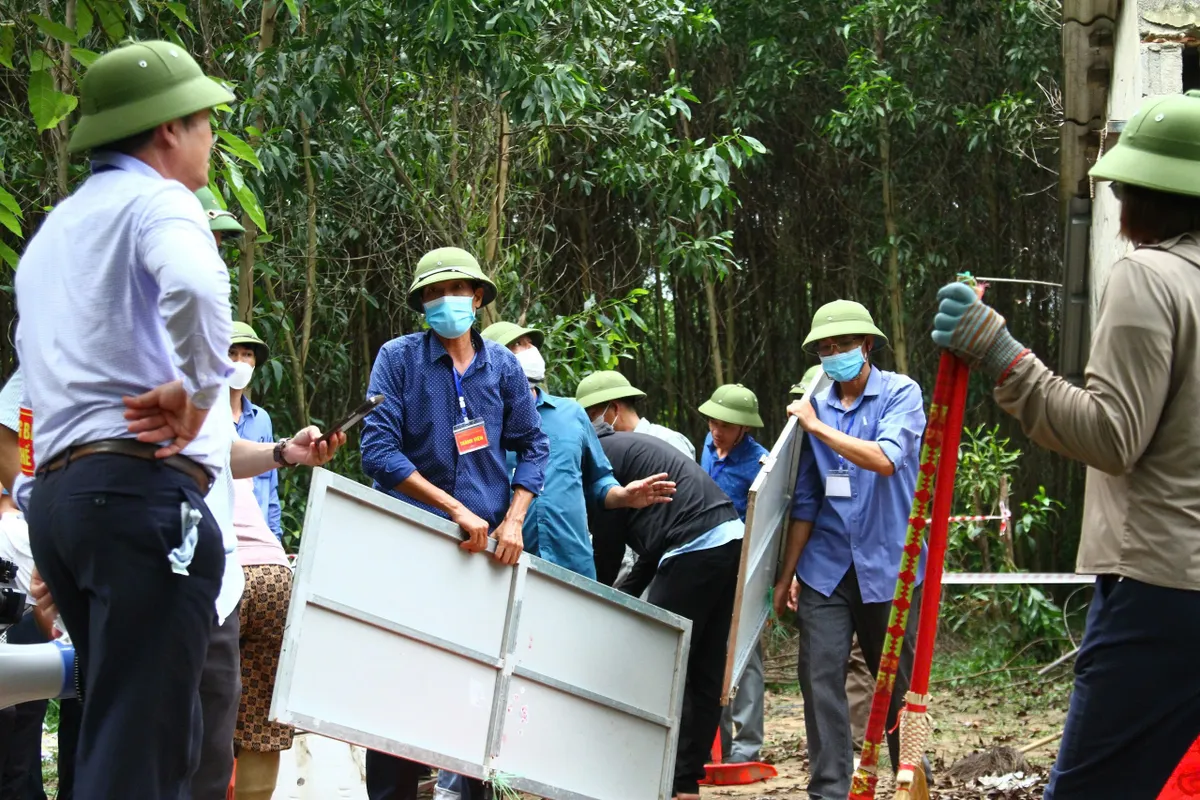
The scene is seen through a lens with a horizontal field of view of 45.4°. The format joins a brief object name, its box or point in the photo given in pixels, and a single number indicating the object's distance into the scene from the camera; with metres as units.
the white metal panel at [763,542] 5.18
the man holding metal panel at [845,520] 5.61
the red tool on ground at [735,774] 7.07
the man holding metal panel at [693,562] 6.09
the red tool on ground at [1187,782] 3.89
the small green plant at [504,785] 4.77
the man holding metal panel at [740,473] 7.33
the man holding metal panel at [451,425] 4.82
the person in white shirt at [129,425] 2.66
